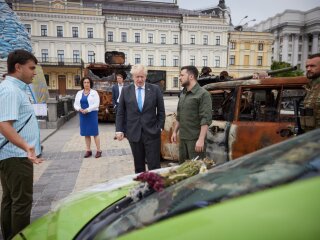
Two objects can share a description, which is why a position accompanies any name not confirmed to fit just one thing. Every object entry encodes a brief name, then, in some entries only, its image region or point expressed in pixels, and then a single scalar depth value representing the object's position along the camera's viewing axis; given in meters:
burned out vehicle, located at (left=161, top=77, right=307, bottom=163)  4.07
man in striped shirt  2.47
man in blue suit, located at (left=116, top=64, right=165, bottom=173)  4.01
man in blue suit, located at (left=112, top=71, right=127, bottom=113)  8.52
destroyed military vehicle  12.81
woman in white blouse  6.41
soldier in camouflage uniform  3.19
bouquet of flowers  1.82
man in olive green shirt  3.83
